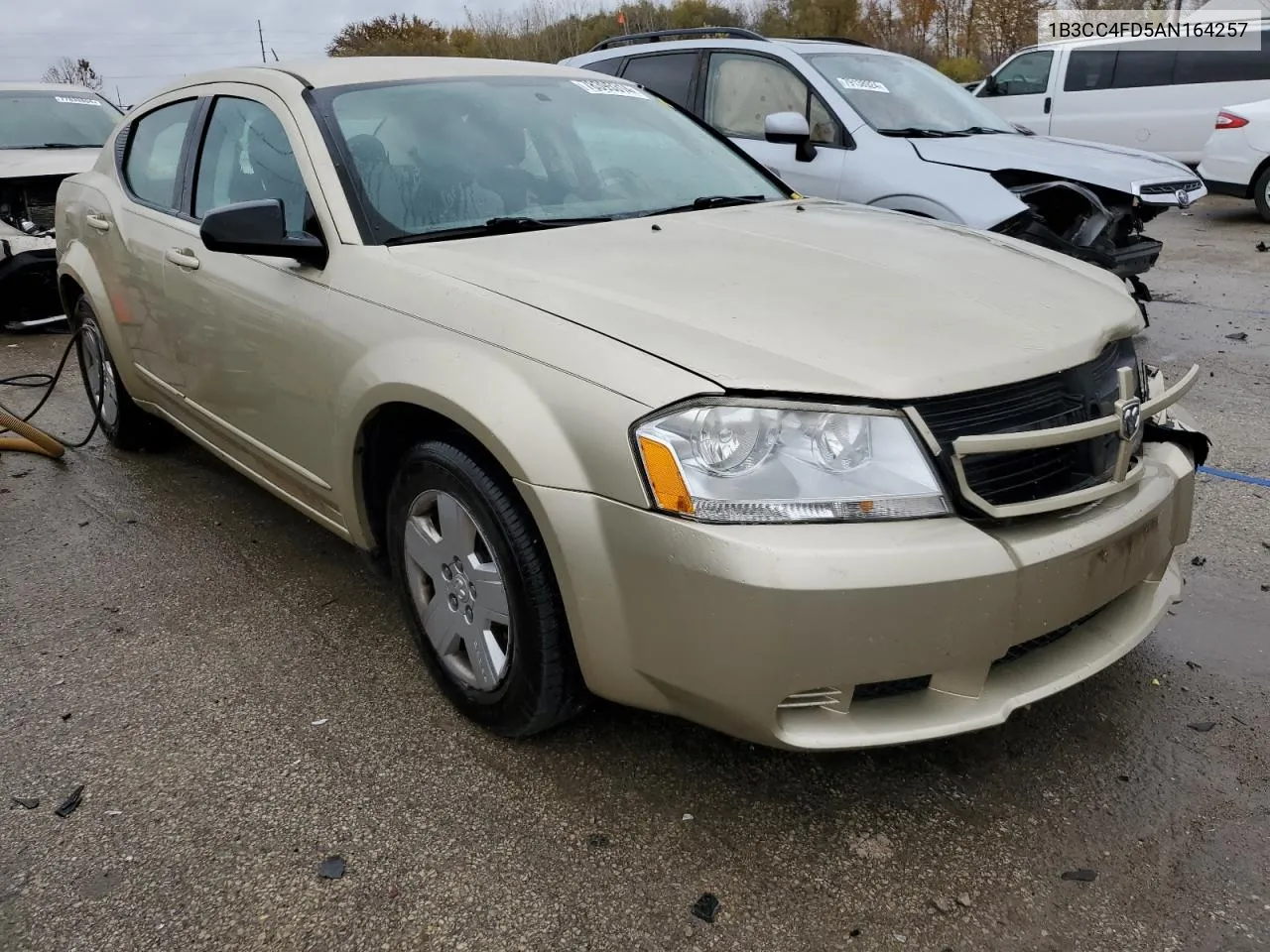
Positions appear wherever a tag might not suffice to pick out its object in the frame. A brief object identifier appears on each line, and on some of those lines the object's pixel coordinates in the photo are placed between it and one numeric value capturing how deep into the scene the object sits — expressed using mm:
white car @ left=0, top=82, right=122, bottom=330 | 7449
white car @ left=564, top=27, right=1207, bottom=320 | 5938
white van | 12523
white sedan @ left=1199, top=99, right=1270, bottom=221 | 10602
